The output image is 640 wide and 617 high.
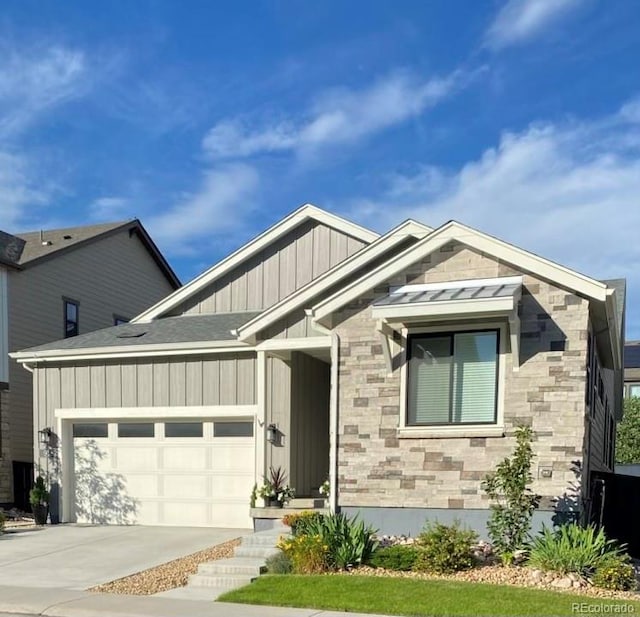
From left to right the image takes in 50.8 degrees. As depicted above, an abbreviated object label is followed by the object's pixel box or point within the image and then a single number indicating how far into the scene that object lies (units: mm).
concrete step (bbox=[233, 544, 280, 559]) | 9884
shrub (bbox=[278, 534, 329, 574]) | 9062
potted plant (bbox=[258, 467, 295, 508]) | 12008
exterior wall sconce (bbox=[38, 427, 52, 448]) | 14844
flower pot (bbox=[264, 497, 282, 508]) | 12000
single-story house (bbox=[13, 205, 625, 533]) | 9906
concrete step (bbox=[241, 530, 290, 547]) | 10219
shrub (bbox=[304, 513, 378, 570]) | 9156
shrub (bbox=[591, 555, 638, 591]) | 7992
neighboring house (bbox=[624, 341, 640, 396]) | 31469
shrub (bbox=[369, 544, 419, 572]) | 8969
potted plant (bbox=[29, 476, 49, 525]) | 14445
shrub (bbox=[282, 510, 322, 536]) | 9930
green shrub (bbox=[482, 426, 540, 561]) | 9141
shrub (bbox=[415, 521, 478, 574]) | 8758
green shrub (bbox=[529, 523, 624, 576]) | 8320
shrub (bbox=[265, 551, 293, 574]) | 9250
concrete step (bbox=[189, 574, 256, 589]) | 8922
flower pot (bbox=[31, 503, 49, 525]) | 14589
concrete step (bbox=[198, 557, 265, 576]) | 9297
